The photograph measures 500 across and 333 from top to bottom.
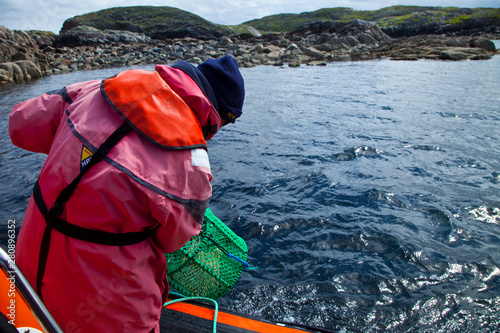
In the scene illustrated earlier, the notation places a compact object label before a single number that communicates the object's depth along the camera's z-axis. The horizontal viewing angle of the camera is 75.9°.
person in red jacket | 1.36
